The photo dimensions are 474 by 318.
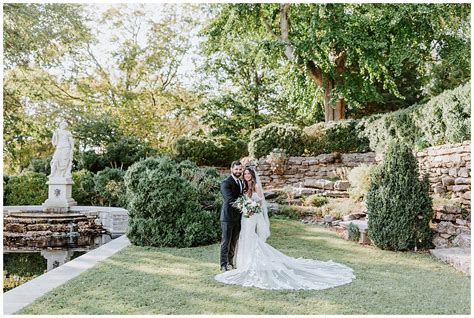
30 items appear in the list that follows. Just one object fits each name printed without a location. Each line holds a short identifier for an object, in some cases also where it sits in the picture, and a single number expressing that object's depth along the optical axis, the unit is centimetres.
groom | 660
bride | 563
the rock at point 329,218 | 1079
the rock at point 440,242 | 792
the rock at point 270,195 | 1355
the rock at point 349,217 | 1023
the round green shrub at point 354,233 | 883
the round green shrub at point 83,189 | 1583
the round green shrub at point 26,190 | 1511
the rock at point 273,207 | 1208
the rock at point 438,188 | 945
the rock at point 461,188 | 868
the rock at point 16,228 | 1082
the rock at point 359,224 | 870
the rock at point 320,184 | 1342
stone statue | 1270
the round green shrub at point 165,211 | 834
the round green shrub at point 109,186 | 1553
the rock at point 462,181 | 869
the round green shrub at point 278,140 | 1661
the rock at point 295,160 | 1628
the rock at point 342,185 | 1306
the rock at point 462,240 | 746
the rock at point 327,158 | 1609
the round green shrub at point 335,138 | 1612
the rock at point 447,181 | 926
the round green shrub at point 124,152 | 1841
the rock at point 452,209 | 814
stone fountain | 998
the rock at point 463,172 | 879
